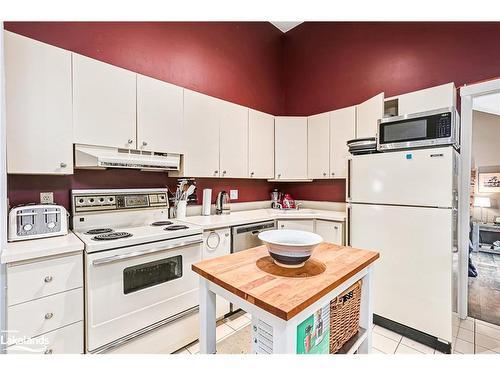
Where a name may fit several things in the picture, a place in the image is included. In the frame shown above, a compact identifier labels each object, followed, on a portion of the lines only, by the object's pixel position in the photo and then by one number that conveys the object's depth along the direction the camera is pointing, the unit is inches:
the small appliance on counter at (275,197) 135.7
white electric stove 56.4
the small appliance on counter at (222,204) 107.8
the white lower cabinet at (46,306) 47.7
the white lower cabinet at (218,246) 80.0
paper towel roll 103.8
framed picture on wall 166.1
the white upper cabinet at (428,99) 87.4
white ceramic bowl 39.0
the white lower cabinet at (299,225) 103.7
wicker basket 42.8
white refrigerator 69.4
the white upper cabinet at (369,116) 94.1
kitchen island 30.0
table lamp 173.0
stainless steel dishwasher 87.8
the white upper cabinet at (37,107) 56.1
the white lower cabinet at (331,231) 96.7
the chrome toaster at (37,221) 56.4
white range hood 66.7
